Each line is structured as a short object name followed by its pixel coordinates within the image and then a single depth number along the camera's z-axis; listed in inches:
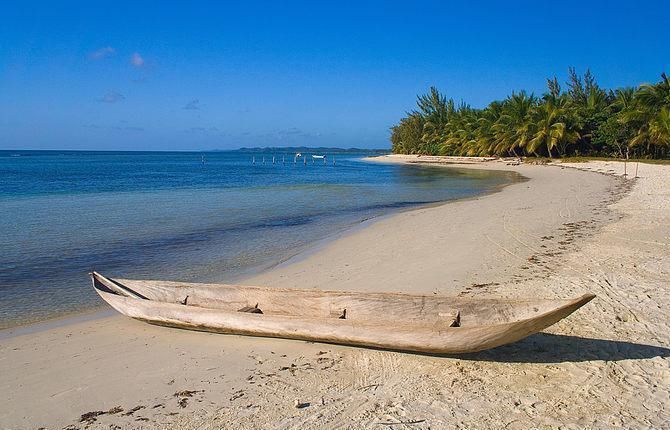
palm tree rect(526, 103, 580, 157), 1677.5
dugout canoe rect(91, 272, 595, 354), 153.3
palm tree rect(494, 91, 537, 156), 1843.0
